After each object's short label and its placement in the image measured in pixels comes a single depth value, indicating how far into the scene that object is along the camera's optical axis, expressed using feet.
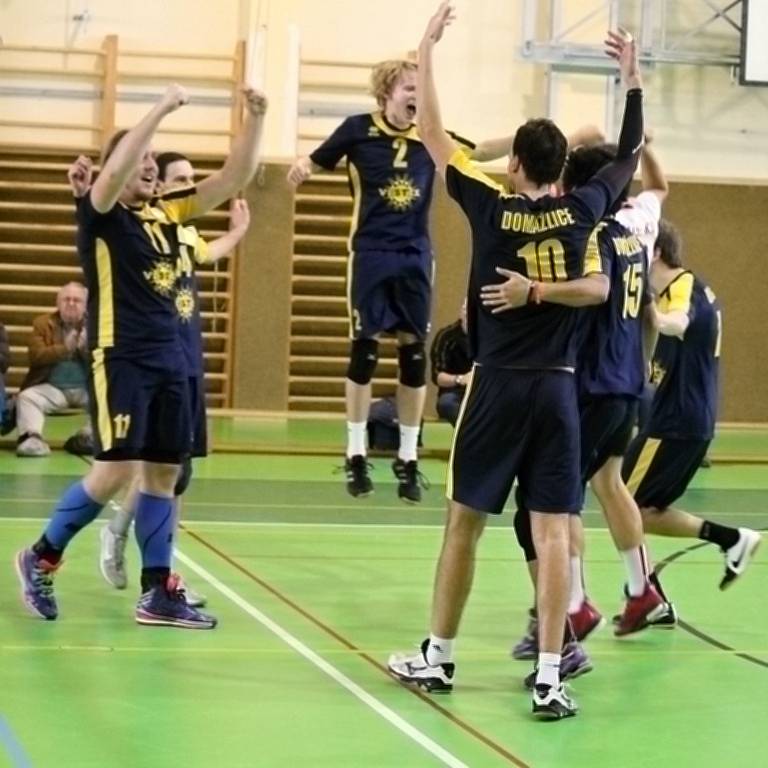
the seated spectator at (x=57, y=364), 43.45
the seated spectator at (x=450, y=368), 44.39
